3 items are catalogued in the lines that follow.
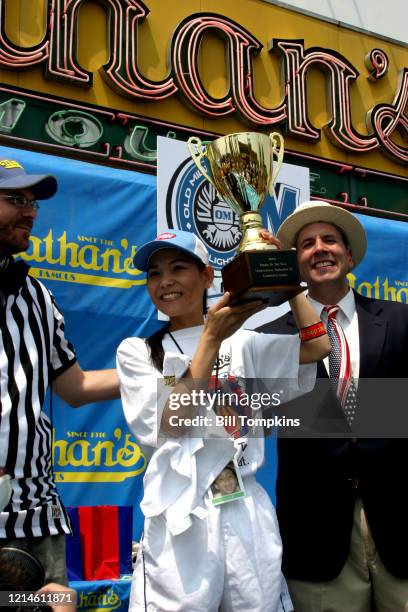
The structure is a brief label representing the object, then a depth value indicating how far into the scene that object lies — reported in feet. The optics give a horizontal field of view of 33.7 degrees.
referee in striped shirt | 6.06
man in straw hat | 7.13
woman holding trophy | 5.78
